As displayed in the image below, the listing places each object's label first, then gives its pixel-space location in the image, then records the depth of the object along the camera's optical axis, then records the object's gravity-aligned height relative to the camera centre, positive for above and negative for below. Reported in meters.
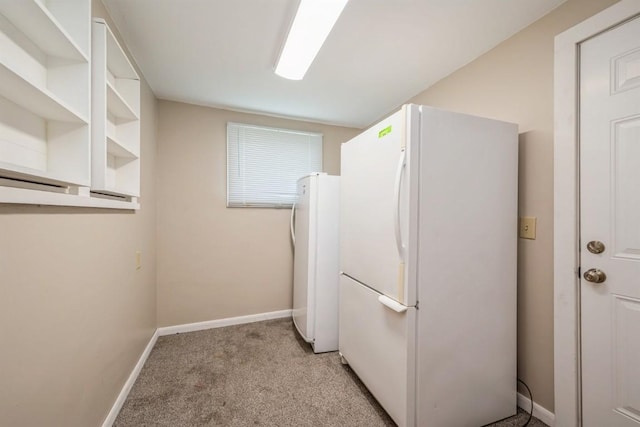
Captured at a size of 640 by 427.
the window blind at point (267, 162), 2.79 +0.59
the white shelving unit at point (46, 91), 0.84 +0.42
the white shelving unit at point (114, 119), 1.25 +0.57
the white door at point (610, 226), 1.15 -0.06
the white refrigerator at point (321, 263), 2.25 -0.46
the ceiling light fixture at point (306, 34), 1.27 +1.06
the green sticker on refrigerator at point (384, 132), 1.42 +0.48
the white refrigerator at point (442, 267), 1.30 -0.30
